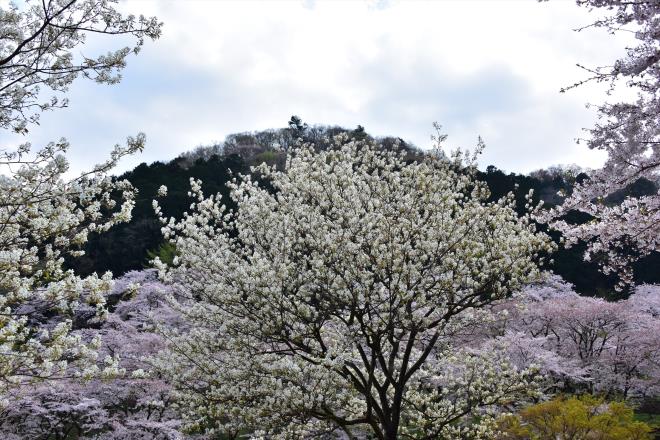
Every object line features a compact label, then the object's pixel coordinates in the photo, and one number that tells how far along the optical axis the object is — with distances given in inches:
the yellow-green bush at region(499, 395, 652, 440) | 472.4
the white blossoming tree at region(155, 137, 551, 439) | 365.1
